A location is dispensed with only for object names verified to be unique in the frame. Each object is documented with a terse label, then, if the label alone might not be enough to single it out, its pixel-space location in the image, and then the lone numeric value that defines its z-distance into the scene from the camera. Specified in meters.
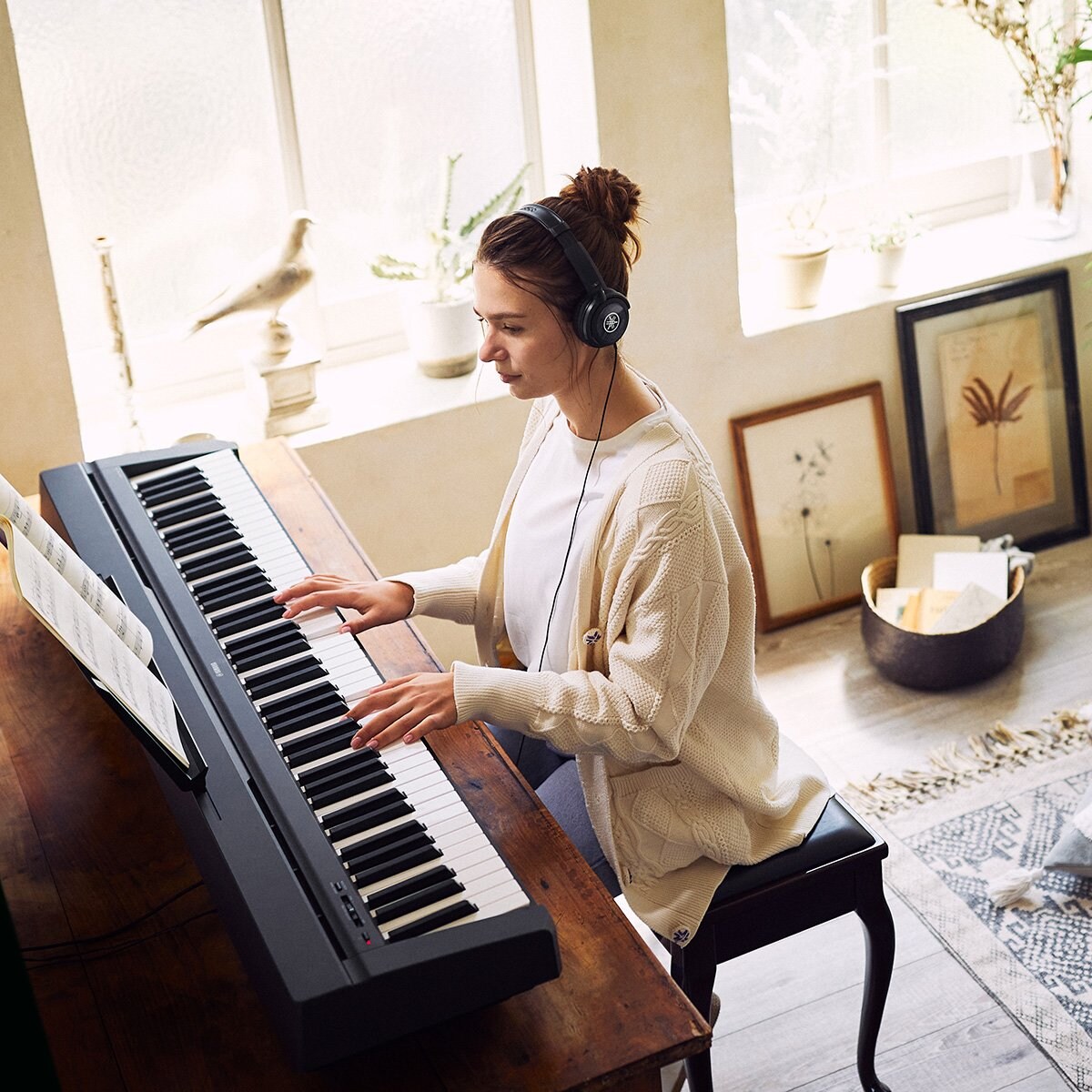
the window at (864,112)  3.30
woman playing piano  1.68
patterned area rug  2.32
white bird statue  2.74
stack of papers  3.13
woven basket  3.07
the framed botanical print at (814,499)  3.36
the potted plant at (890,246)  3.36
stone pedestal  2.83
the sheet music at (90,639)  1.29
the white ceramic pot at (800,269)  3.27
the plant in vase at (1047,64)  3.30
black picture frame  3.46
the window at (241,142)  2.76
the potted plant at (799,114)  3.29
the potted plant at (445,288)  2.98
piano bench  1.79
